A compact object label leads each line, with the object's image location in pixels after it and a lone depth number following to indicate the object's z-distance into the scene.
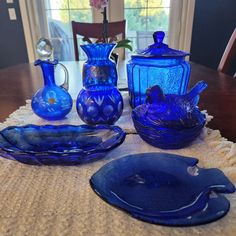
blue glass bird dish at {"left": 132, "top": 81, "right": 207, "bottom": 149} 0.49
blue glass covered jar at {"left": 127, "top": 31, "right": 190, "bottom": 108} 0.61
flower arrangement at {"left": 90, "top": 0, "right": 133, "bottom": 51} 0.88
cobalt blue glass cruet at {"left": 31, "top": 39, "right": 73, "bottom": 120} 0.65
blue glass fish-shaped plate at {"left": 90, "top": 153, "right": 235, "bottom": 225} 0.30
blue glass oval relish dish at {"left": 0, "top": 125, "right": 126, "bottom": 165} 0.43
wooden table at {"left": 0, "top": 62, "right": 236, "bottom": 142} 0.66
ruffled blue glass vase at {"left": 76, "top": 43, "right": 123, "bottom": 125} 0.60
